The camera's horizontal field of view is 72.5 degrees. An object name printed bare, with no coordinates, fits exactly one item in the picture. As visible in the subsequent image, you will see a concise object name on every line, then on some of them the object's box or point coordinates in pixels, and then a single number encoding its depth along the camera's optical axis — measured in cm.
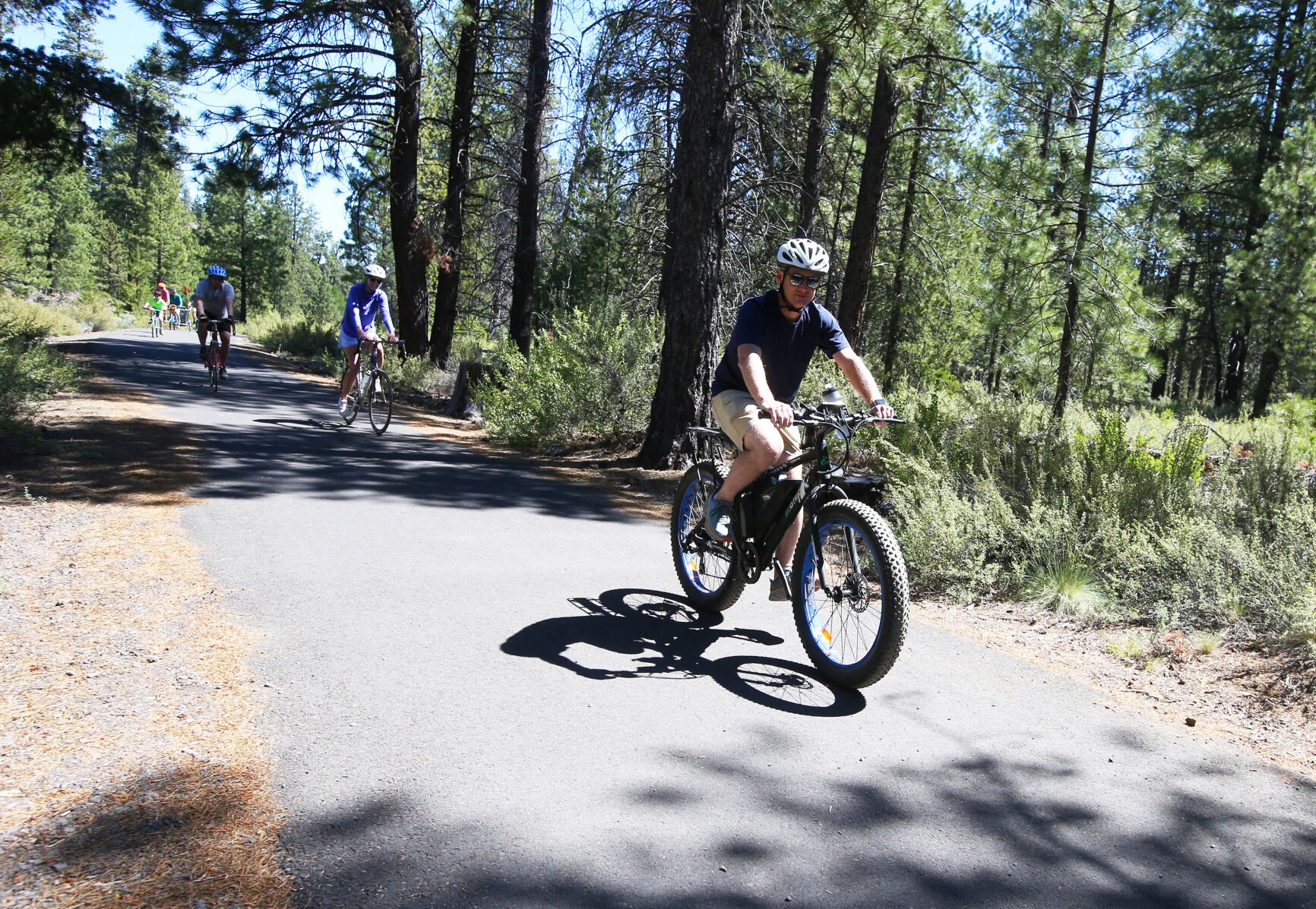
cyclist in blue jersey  1303
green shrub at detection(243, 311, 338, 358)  3253
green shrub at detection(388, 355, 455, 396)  2069
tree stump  1658
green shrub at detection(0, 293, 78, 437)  890
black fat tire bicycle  429
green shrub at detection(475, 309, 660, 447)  1278
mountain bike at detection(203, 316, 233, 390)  1675
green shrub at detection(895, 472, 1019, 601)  654
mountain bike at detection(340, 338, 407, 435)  1334
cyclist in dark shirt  492
